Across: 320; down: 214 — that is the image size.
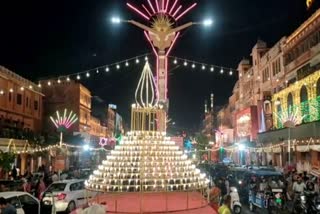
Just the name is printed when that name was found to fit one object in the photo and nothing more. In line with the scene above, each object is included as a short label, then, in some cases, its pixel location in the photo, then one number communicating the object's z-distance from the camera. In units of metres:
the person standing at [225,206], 10.01
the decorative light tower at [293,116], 33.59
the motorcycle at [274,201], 15.82
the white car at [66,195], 18.17
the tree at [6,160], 27.33
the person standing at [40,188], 20.42
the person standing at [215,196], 15.20
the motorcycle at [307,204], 14.25
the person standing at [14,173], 29.38
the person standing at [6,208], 10.70
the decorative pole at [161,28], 23.83
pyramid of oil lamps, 11.48
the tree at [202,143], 86.62
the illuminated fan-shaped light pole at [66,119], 56.48
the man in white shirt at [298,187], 16.17
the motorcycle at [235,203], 16.45
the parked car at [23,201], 13.46
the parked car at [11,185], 20.56
